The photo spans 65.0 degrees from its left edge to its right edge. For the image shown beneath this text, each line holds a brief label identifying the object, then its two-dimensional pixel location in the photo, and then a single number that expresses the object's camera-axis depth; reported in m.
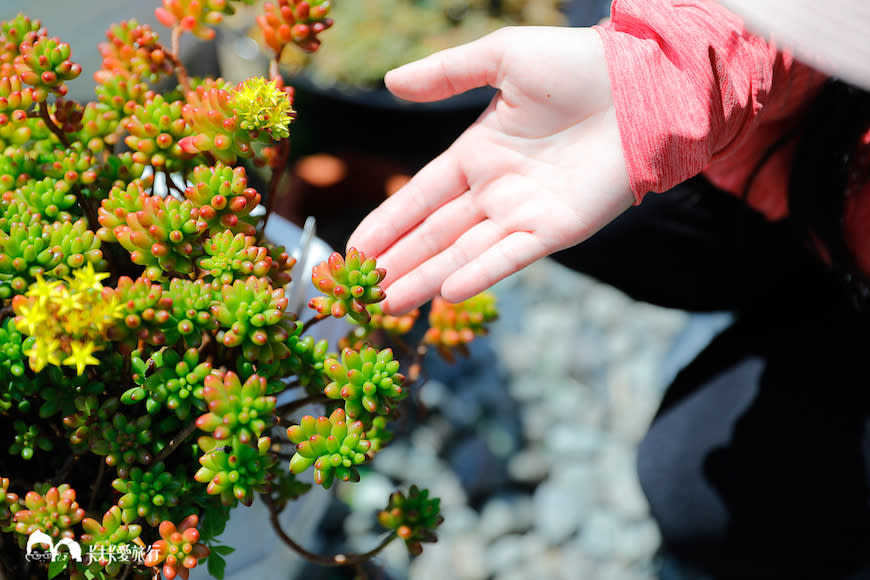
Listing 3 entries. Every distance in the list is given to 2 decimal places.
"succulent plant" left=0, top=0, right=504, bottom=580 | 0.56
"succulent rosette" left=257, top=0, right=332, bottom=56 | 0.72
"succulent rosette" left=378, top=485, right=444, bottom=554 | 0.78
